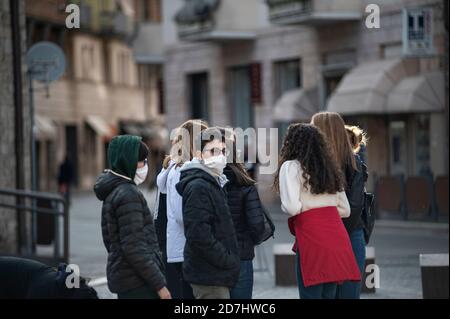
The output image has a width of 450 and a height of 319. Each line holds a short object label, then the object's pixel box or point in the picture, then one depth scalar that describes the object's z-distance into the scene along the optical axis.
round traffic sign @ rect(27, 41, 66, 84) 36.60
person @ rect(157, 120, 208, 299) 17.66
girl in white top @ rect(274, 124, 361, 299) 16.75
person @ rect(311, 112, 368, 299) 17.94
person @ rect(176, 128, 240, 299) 15.60
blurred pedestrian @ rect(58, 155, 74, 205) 84.19
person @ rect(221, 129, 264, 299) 16.93
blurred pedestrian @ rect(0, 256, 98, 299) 14.18
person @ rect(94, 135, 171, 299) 14.94
